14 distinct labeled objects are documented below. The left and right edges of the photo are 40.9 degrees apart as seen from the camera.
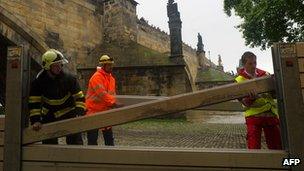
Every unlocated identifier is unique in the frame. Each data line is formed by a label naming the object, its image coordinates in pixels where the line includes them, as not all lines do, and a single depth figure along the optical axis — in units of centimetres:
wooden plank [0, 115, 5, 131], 282
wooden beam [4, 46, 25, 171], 271
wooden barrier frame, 242
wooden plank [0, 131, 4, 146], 278
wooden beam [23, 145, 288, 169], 242
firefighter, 339
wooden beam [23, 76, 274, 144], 259
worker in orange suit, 462
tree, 1159
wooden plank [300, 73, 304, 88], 246
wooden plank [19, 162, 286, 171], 250
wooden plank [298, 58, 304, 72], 249
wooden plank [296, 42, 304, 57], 250
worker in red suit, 350
